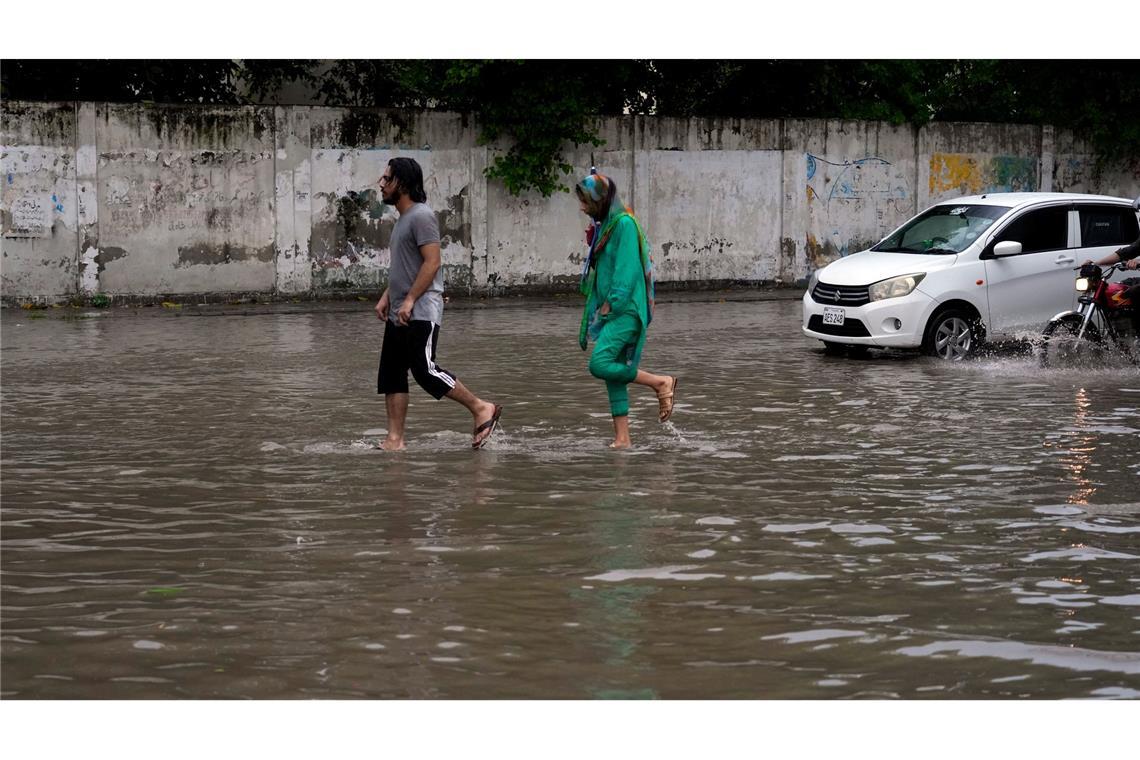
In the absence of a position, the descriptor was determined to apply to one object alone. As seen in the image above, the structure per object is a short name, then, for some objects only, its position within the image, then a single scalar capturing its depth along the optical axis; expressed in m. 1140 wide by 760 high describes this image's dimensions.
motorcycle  14.98
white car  15.52
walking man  9.93
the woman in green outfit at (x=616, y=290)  10.03
